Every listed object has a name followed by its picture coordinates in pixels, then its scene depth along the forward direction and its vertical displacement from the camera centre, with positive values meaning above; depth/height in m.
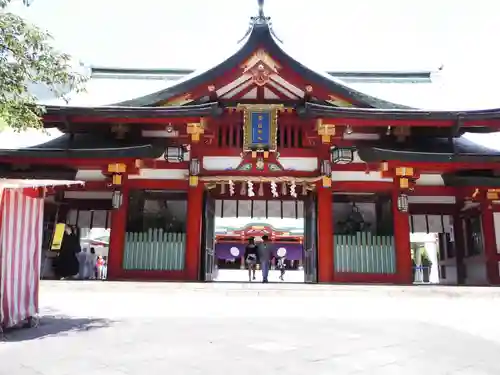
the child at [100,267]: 23.59 -0.07
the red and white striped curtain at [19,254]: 5.73 +0.14
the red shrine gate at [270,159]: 13.04 +3.17
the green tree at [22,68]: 6.75 +3.09
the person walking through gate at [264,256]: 15.66 +0.42
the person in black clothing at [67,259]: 15.38 +0.22
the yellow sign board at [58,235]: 13.44 +0.90
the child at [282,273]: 22.86 -0.29
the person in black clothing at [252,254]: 17.22 +0.52
